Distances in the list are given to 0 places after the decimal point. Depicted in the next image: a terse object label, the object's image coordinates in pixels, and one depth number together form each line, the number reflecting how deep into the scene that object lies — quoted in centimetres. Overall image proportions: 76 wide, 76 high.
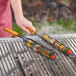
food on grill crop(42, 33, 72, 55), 144
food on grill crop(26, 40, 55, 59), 141
